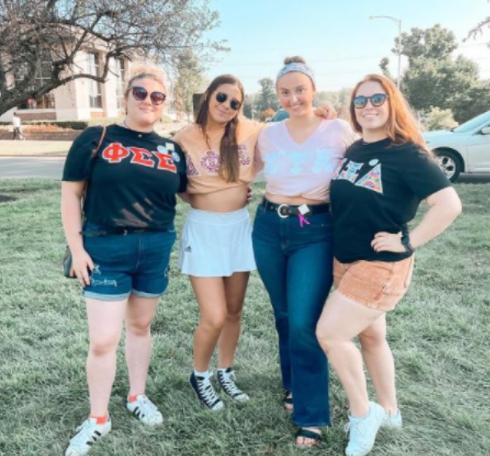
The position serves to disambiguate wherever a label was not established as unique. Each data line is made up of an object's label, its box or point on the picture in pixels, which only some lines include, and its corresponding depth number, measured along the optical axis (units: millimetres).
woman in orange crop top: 2668
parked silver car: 10453
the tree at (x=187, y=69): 10039
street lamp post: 35109
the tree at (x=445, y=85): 35594
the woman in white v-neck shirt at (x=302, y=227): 2502
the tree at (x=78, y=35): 8352
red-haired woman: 2170
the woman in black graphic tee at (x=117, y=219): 2359
